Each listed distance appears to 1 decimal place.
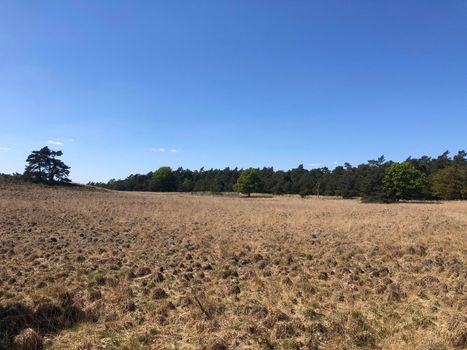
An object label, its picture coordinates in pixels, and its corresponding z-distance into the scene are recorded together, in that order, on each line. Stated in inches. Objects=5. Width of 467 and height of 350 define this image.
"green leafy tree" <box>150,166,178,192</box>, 5134.4
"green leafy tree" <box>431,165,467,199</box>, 2960.1
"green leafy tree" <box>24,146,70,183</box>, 2566.4
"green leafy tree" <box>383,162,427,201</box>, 2871.6
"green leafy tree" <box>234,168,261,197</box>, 3875.5
